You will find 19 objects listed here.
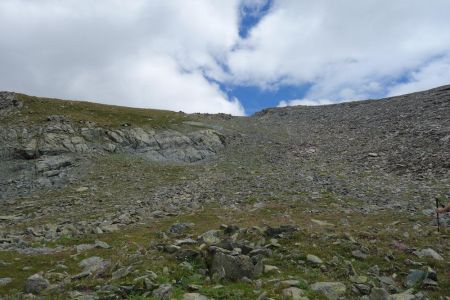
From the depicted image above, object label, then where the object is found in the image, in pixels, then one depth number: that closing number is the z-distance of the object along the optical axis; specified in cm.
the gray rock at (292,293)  1170
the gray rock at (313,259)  1484
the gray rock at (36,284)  1360
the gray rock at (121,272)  1388
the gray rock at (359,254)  1545
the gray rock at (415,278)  1322
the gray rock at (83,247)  1896
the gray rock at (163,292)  1171
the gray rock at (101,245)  1945
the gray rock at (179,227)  2183
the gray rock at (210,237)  1717
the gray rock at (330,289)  1212
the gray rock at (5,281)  1461
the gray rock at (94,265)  1495
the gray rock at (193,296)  1160
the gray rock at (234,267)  1348
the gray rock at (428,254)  1541
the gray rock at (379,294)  1156
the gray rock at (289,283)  1268
